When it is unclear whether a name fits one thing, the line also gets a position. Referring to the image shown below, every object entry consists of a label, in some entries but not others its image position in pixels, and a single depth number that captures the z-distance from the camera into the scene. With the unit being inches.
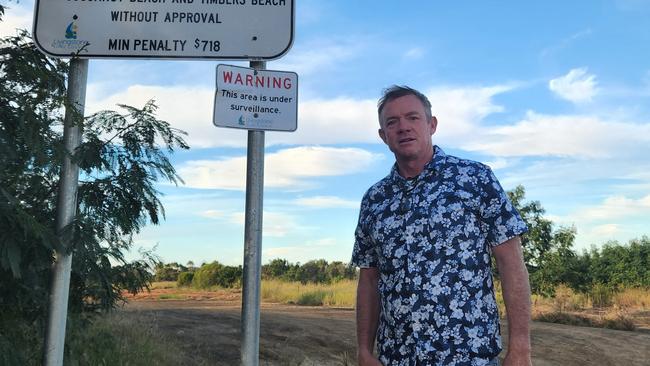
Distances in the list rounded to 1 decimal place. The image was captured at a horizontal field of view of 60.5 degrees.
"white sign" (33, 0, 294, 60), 141.5
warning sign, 137.7
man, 97.3
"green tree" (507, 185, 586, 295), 768.9
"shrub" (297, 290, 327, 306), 791.1
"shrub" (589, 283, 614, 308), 890.7
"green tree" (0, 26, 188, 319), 135.6
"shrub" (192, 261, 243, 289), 1179.9
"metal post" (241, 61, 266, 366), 133.9
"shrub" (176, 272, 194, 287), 1263.5
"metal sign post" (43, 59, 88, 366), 133.3
